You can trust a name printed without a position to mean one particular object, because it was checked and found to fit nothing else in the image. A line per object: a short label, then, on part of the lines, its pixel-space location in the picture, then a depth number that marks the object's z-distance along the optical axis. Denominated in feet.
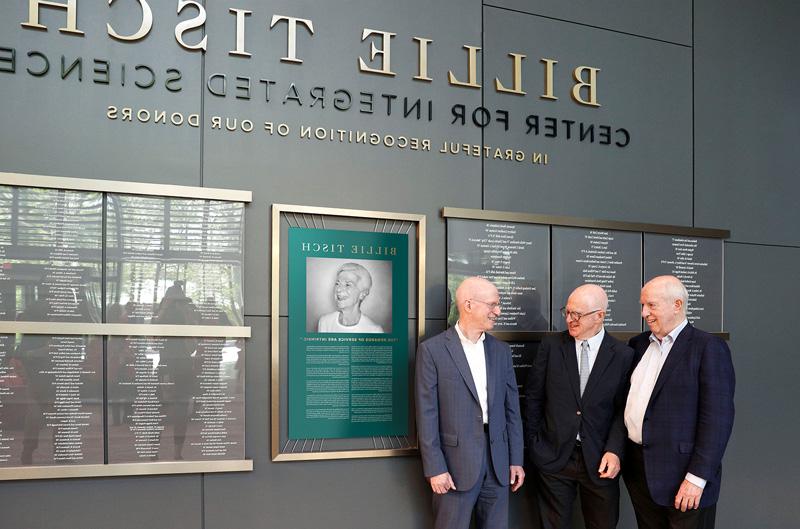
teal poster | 12.20
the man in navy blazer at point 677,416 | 11.03
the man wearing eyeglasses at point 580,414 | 12.16
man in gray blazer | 11.64
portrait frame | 12.07
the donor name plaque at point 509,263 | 13.26
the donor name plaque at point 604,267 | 14.05
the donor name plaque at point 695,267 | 14.88
